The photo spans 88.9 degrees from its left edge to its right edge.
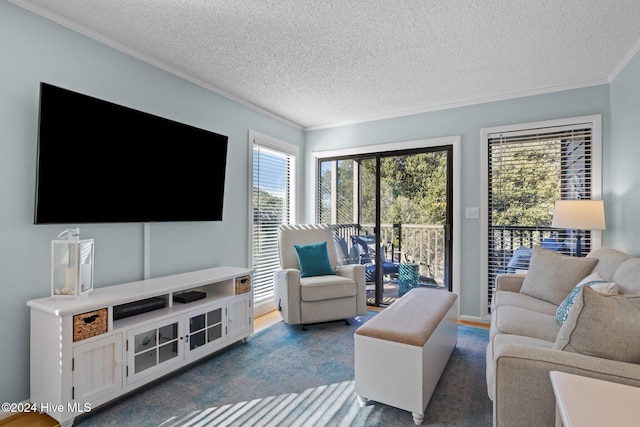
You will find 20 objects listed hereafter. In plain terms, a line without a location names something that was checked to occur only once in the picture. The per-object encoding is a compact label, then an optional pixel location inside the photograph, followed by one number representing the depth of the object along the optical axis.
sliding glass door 3.90
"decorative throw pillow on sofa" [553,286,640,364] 1.17
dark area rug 1.87
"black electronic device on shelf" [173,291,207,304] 2.57
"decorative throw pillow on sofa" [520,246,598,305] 2.44
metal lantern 1.98
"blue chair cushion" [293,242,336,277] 3.65
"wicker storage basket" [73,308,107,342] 1.82
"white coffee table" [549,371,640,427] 0.80
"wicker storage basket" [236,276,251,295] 2.90
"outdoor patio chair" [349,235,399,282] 4.23
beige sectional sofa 1.16
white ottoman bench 1.82
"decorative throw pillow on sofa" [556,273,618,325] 1.68
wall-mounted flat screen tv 1.96
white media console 1.79
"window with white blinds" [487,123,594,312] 3.20
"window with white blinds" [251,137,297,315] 3.86
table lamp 2.73
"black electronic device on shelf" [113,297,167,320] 2.17
